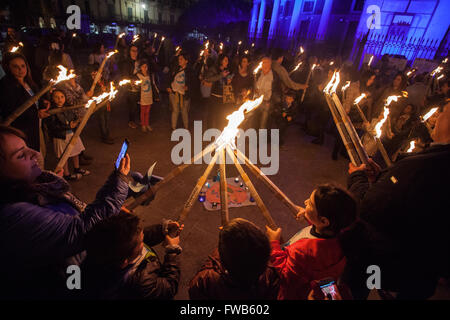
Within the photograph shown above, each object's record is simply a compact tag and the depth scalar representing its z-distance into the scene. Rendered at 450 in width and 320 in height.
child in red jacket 1.96
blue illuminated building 16.55
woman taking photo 1.41
